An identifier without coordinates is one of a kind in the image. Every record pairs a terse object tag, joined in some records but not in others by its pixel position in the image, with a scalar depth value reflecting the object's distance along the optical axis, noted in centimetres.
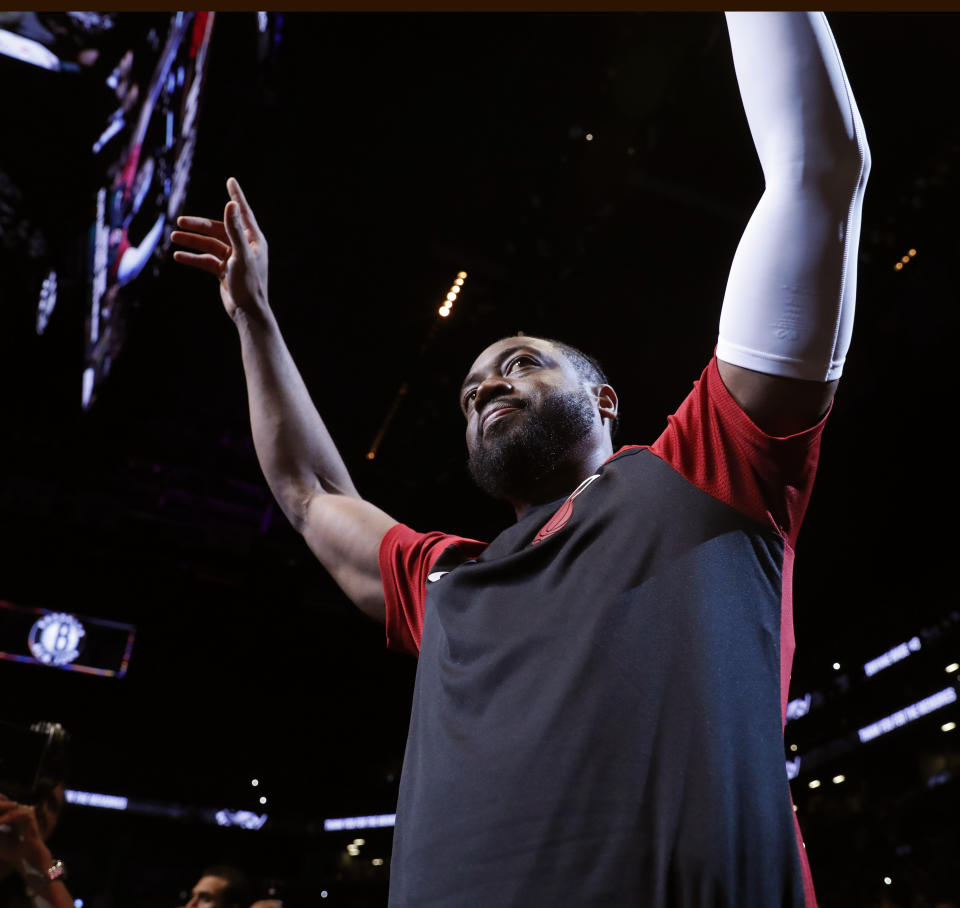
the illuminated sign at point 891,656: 694
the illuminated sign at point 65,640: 743
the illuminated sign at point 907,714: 674
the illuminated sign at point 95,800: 1130
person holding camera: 197
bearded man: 73
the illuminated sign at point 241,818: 1241
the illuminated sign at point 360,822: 1193
